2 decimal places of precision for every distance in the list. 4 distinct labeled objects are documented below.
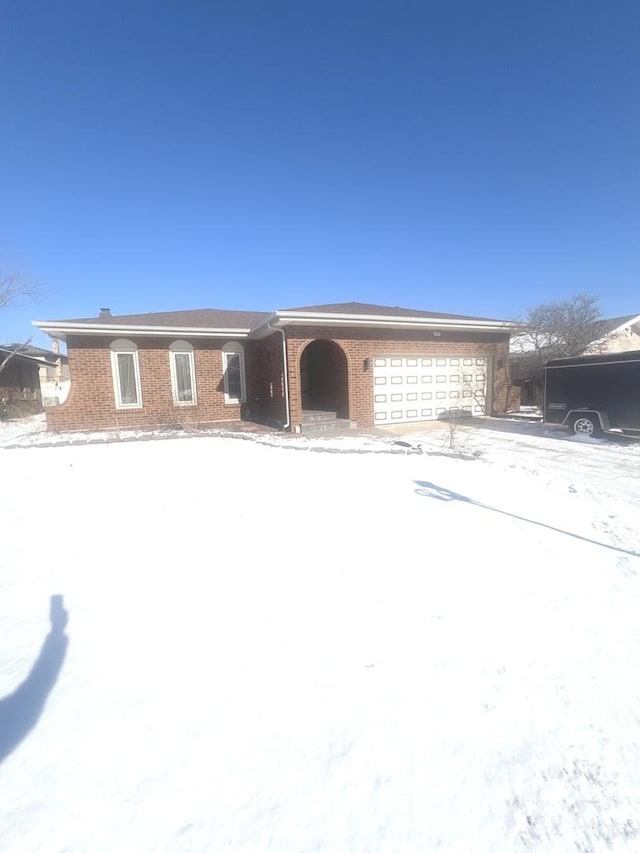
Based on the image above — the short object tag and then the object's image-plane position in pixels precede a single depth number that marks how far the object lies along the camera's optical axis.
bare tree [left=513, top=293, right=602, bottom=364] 17.06
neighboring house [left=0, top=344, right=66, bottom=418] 17.38
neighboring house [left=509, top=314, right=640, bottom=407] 15.33
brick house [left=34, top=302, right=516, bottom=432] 10.51
